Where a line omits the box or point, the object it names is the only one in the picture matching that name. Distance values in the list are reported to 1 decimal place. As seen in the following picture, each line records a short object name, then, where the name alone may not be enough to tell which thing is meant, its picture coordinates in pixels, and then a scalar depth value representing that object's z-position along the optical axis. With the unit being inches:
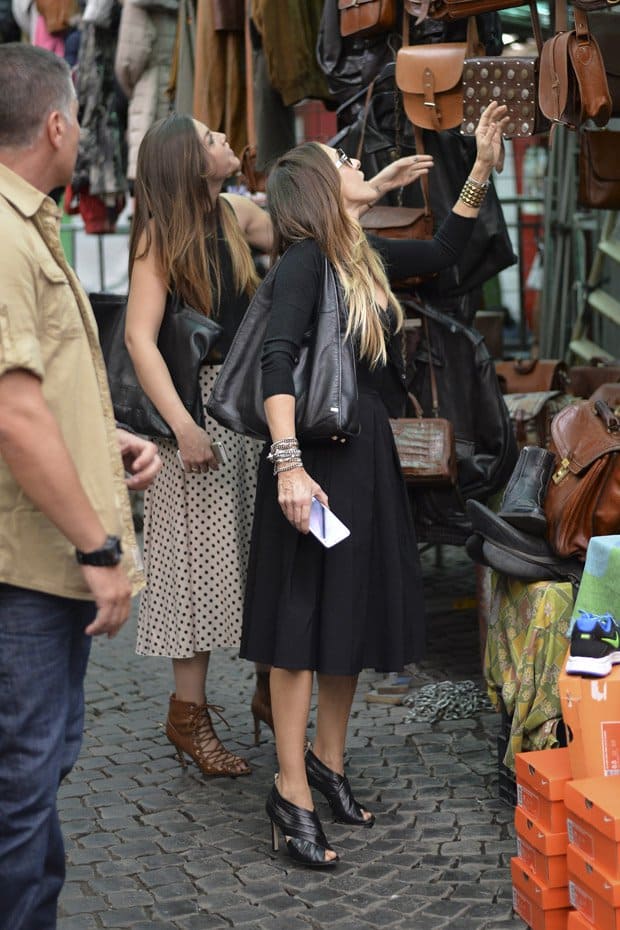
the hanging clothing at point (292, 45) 453.4
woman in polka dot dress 324.5
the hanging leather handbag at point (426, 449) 367.2
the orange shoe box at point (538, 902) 239.8
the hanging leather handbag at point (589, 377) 442.3
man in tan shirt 187.5
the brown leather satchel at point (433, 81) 361.1
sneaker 238.1
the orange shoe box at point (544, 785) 240.8
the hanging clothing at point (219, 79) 493.7
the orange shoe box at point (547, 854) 239.9
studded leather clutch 335.0
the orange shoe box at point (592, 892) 215.9
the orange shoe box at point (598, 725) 233.0
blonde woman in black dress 278.8
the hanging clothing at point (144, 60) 546.9
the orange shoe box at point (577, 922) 226.2
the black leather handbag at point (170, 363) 326.6
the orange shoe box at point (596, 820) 215.2
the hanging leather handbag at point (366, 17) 387.5
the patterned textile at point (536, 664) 294.8
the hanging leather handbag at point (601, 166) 390.6
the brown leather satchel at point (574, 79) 313.0
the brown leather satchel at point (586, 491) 295.9
